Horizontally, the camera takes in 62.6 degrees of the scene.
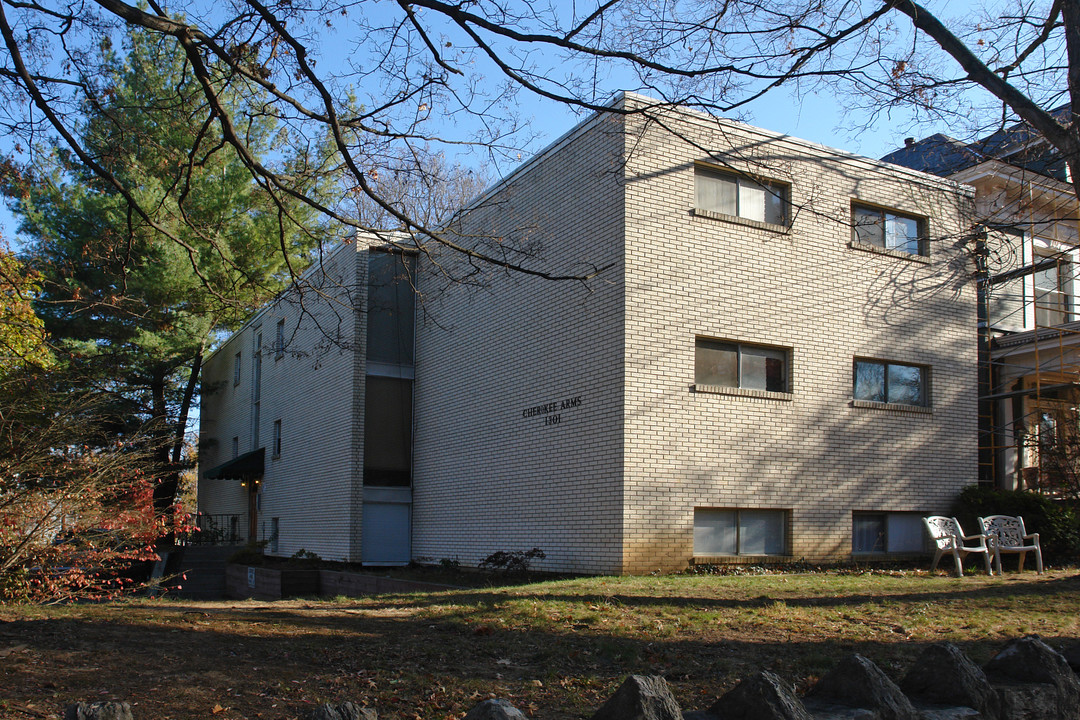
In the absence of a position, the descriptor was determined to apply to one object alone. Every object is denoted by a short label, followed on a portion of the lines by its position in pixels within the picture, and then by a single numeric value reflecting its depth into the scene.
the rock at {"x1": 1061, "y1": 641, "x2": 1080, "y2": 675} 4.96
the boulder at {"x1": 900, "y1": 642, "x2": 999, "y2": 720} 4.02
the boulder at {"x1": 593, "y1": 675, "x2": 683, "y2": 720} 3.20
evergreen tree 11.83
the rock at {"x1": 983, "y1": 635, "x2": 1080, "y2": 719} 4.19
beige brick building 14.41
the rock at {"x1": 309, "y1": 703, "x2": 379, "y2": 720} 2.96
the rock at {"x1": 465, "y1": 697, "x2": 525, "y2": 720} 2.96
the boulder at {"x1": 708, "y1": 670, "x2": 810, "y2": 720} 3.41
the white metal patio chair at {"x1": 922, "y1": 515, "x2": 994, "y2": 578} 13.80
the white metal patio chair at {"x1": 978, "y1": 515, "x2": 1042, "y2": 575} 14.25
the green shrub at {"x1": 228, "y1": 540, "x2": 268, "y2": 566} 24.03
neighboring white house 18.50
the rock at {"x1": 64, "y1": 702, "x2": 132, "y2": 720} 2.85
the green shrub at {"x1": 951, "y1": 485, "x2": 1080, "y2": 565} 15.99
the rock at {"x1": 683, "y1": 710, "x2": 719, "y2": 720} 3.55
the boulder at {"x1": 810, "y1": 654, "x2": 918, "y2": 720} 3.74
